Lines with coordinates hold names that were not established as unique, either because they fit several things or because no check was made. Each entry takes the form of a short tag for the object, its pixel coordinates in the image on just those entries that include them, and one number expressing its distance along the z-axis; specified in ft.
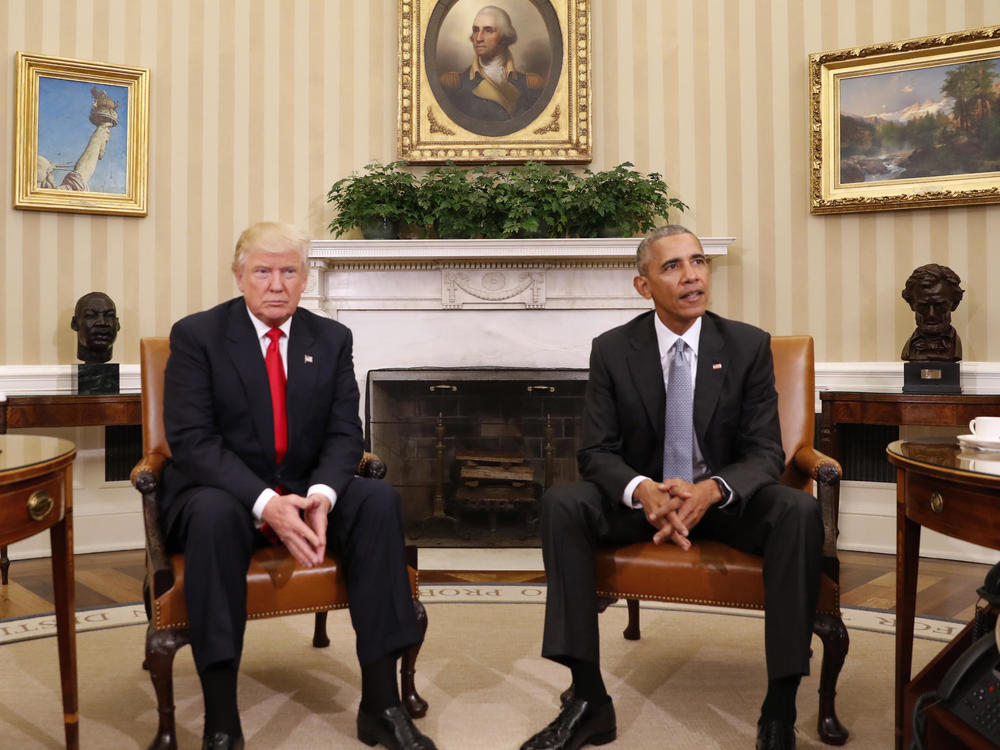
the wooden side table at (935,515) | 5.81
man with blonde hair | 6.73
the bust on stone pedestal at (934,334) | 13.52
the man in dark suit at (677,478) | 6.82
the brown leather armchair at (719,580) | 7.13
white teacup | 7.04
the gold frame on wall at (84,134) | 14.82
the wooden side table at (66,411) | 12.74
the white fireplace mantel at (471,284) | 15.42
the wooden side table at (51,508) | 6.03
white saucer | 6.89
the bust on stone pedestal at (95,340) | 13.94
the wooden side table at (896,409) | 12.80
